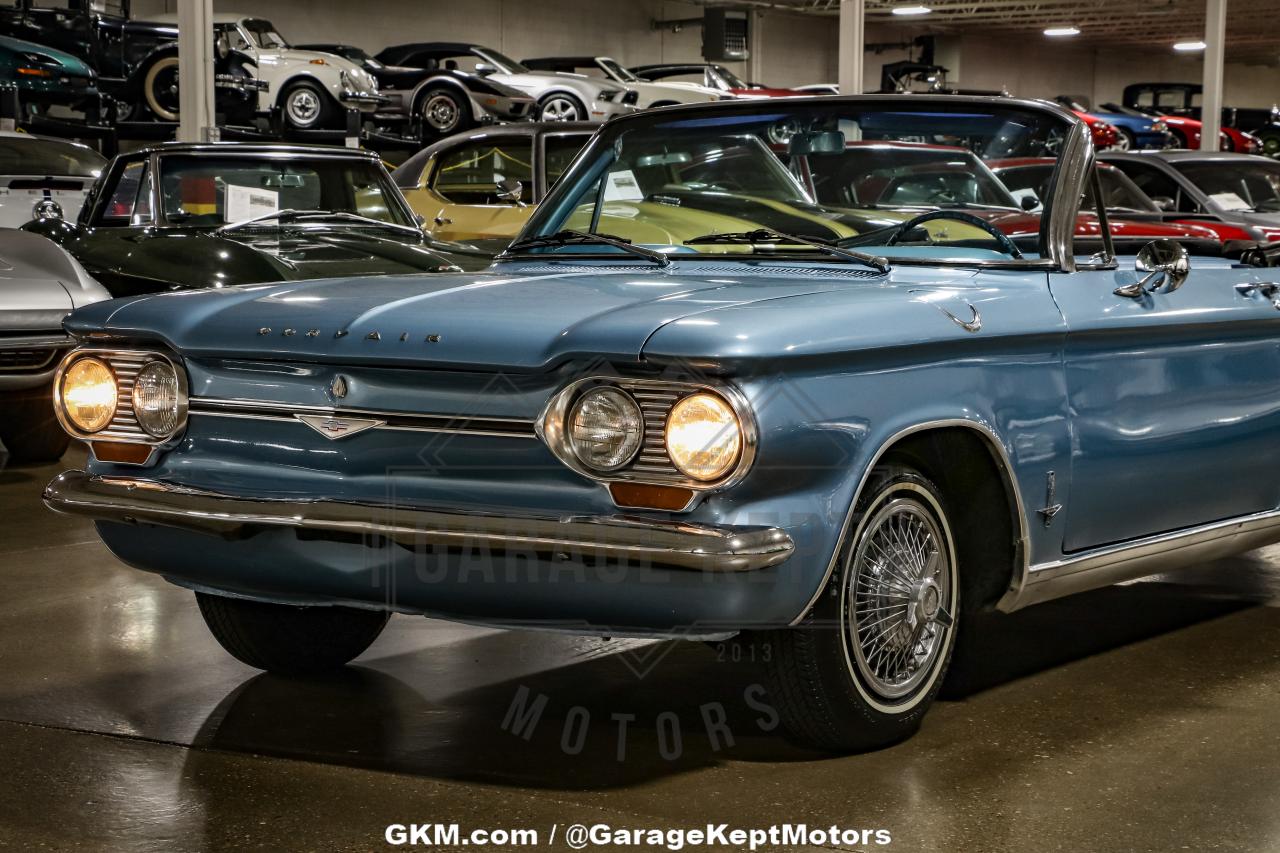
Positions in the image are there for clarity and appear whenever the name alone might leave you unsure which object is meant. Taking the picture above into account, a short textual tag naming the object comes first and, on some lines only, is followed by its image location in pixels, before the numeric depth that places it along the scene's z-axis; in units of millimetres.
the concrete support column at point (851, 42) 16047
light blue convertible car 3113
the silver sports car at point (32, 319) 7605
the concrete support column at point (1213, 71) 20125
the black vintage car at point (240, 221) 7770
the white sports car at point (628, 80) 21219
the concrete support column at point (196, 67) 12953
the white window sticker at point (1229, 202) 12711
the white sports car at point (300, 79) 18359
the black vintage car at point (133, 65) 17453
